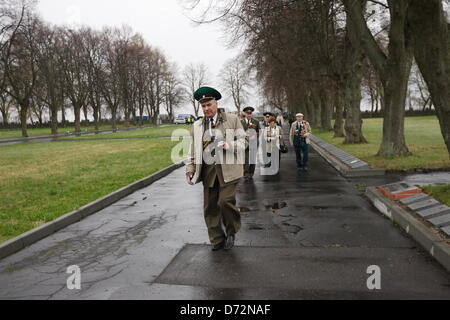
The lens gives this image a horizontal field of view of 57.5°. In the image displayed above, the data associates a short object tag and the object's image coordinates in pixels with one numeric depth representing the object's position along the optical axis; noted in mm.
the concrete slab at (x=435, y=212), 5980
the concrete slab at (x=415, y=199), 7016
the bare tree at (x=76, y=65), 49500
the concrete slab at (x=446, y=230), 5085
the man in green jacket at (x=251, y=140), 11234
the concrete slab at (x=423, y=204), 6524
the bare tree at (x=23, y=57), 37531
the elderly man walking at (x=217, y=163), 5180
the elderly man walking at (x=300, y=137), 12625
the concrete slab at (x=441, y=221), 5481
